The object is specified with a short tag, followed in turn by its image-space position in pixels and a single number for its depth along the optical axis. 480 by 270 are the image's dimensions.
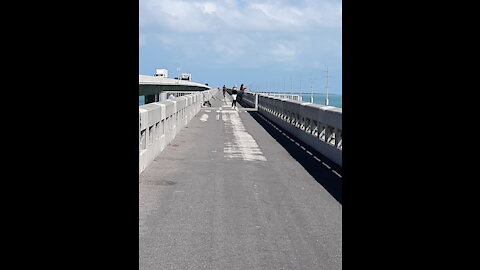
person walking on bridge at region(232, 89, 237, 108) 55.22
